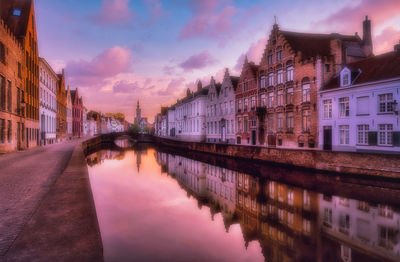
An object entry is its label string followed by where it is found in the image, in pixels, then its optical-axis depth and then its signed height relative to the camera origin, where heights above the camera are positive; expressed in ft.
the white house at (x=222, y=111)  126.21 +10.82
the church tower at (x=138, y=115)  533.96 +35.38
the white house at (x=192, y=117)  155.18 +10.25
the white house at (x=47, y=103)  112.78 +13.97
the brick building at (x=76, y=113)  214.28 +15.89
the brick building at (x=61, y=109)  151.12 +14.40
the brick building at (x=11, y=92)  67.00 +11.23
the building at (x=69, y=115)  186.13 +12.71
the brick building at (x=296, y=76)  80.94 +18.80
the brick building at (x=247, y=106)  108.27 +11.58
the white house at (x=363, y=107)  59.98 +6.49
